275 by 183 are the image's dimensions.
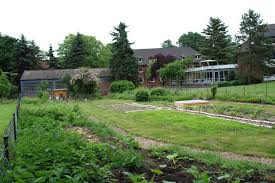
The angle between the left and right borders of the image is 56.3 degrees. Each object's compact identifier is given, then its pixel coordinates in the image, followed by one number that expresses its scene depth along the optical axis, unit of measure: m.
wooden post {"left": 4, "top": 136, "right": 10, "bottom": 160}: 4.37
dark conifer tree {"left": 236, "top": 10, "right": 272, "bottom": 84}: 34.73
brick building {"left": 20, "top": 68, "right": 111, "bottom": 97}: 38.28
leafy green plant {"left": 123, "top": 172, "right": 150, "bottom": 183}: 2.61
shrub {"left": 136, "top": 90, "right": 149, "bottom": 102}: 24.68
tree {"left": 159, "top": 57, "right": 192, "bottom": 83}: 34.60
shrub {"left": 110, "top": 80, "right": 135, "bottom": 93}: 35.14
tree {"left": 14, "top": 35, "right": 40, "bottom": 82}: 41.69
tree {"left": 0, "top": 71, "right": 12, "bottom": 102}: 30.14
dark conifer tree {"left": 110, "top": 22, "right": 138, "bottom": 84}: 38.31
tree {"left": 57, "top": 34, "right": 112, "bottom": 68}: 53.12
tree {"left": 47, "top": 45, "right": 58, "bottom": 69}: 49.33
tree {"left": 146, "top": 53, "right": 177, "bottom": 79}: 45.02
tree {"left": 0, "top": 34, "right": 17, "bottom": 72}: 42.55
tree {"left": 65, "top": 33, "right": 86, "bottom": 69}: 46.06
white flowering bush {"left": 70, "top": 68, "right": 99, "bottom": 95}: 31.59
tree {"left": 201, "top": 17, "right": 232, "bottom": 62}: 47.45
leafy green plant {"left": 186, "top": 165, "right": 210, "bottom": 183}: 2.46
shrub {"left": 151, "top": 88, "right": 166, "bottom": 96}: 25.81
